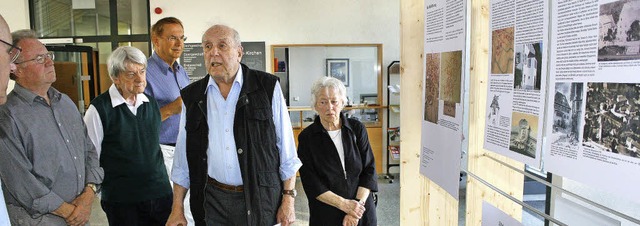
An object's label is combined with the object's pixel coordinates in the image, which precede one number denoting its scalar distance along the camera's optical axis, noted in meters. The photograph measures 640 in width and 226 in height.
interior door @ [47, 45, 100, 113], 5.54
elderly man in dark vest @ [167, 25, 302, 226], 1.89
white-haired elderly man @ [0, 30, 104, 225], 1.74
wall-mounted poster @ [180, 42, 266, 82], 6.48
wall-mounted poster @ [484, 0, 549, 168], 1.36
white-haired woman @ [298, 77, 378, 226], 2.41
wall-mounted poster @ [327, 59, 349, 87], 6.64
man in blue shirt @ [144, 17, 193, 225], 2.59
